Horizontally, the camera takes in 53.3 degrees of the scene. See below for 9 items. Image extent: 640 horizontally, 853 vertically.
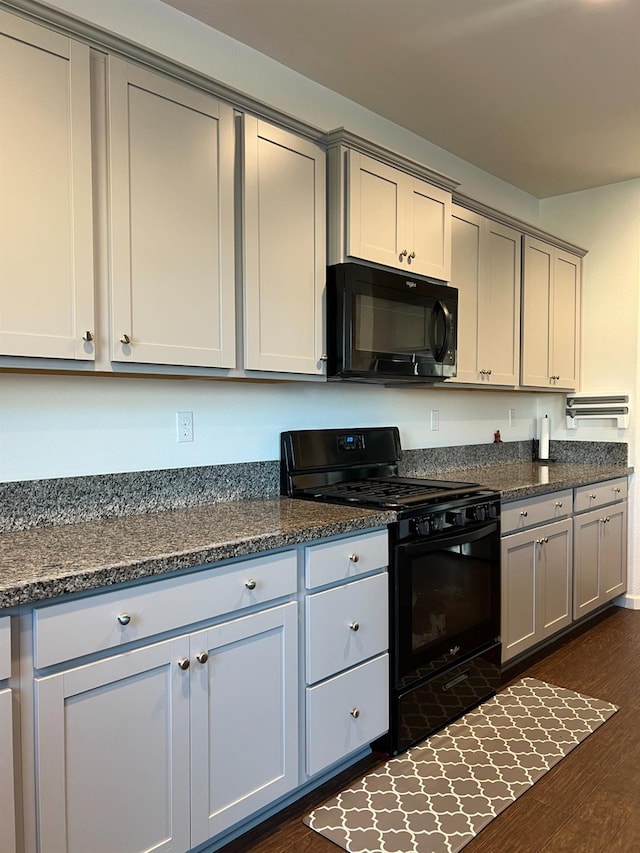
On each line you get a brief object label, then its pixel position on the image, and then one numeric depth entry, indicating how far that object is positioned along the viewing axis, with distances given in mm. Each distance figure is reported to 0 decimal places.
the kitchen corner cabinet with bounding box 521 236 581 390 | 3748
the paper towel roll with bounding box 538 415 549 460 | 4316
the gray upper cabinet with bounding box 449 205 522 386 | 3242
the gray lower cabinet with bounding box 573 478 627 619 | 3523
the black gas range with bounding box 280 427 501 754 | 2277
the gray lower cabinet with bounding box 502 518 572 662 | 2926
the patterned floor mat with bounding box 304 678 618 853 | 1903
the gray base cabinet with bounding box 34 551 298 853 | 1399
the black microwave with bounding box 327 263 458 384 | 2459
